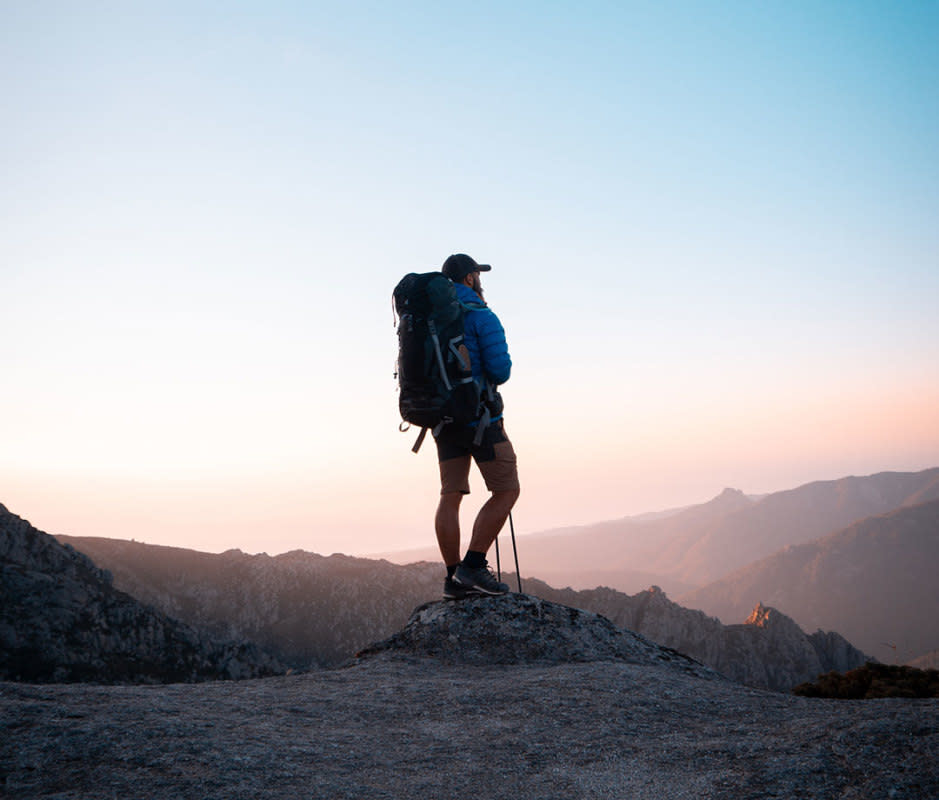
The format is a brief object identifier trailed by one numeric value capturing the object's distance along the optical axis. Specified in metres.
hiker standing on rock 6.88
